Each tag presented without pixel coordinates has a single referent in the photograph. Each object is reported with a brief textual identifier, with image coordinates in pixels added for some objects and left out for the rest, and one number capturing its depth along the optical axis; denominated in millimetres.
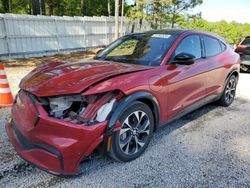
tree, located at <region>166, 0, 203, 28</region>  14333
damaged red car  1894
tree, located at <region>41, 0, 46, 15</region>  13829
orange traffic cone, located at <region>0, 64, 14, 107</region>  3701
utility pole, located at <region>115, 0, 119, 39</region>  10100
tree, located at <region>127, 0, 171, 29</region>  12800
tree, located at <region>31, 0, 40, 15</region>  12282
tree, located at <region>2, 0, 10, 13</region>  20170
